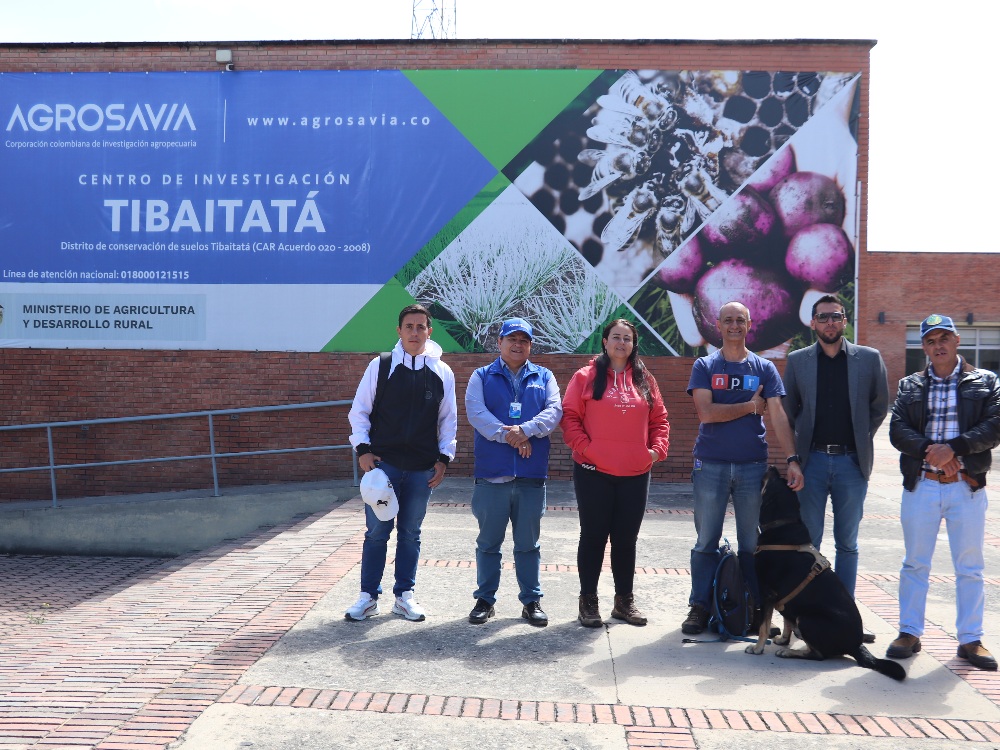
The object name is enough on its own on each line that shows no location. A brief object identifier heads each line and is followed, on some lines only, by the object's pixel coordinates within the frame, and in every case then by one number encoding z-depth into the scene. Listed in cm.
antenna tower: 2107
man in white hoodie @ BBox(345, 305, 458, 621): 512
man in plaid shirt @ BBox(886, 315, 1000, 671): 455
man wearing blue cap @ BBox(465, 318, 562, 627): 507
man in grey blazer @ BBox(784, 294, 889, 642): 491
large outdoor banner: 1098
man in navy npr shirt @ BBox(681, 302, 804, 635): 485
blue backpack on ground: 474
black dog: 445
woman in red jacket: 496
